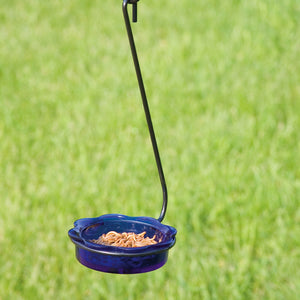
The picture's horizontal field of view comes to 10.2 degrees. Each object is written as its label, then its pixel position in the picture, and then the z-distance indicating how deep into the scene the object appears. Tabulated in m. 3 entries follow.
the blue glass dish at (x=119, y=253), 1.98
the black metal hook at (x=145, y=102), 2.02
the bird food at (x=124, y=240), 2.05
